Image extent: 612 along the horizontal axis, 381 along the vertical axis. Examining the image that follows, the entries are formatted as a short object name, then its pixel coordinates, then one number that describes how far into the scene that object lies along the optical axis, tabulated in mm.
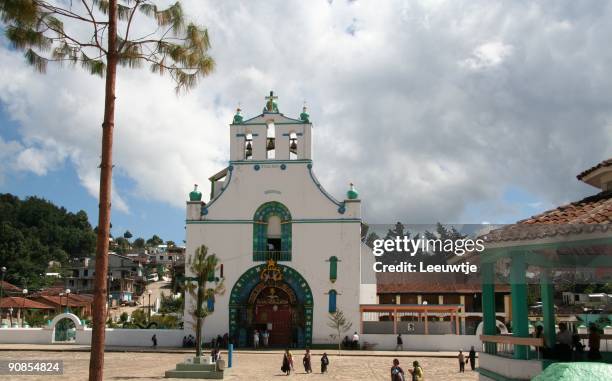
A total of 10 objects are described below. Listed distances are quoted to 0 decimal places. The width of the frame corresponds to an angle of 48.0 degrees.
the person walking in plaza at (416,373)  16281
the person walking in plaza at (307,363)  24203
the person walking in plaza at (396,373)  16312
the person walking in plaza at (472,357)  24984
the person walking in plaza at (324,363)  24233
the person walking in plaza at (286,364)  23328
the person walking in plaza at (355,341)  35469
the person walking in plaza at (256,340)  35781
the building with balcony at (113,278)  99000
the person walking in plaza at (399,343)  35156
